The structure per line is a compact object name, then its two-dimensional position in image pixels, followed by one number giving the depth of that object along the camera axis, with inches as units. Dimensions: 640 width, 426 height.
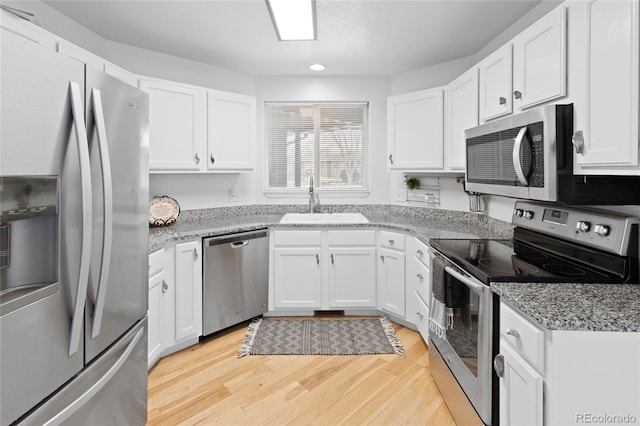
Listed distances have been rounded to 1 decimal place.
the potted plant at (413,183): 140.6
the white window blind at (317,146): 154.9
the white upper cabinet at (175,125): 108.4
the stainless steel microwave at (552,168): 57.8
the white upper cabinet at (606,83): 45.5
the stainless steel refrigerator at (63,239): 35.2
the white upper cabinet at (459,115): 97.8
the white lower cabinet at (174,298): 91.0
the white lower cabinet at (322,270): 125.7
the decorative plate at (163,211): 113.3
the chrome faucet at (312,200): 146.7
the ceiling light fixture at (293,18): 82.7
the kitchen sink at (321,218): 128.3
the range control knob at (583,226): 60.4
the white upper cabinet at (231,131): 123.6
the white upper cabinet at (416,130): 118.5
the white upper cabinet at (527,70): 60.4
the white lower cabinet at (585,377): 41.2
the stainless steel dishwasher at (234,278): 109.9
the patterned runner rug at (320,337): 104.0
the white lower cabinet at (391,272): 118.0
